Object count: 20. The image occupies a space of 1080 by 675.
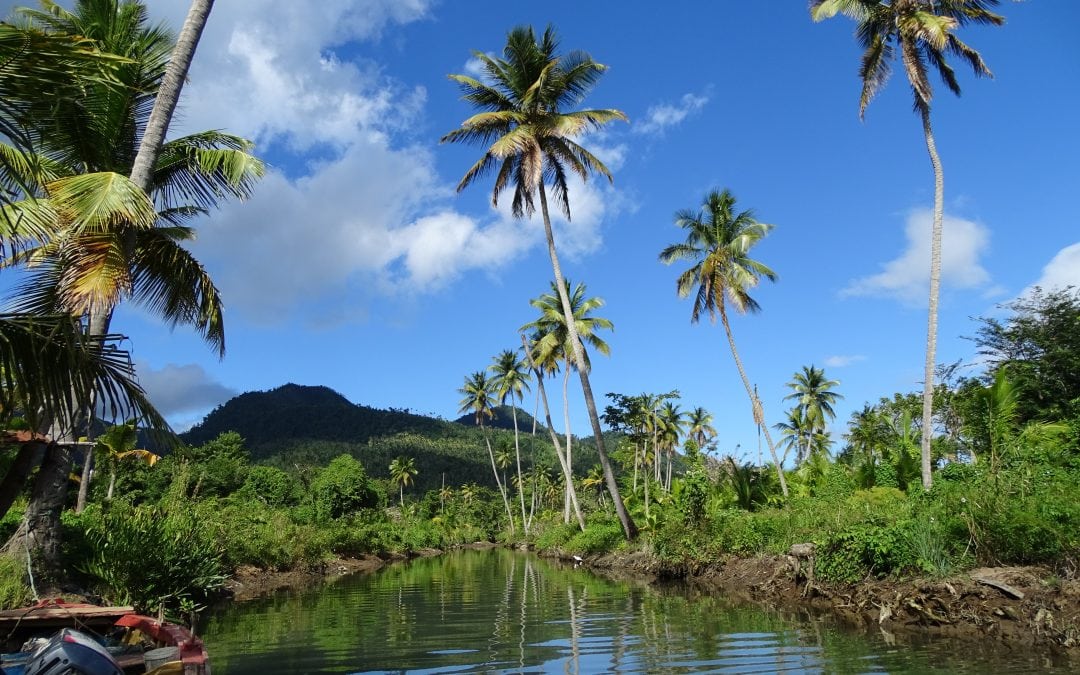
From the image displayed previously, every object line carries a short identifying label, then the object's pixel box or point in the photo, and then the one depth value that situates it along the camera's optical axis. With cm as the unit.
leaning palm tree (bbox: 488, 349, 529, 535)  5031
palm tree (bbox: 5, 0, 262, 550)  912
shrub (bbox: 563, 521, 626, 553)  2769
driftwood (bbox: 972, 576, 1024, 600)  945
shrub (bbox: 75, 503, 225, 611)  1222
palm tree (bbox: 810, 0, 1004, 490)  1703
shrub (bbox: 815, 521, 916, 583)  1208
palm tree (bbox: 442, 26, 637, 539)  2225
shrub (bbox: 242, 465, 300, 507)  4406
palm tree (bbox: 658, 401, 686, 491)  5191
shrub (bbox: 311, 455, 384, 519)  4378
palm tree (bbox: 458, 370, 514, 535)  5650
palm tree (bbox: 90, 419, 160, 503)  2264
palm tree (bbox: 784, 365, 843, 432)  5162
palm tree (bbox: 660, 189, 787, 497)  2731
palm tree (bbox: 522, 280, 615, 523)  3366
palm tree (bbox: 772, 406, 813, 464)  5172
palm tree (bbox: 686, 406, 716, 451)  6191
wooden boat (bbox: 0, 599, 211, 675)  664
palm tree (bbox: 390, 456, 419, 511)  7556
